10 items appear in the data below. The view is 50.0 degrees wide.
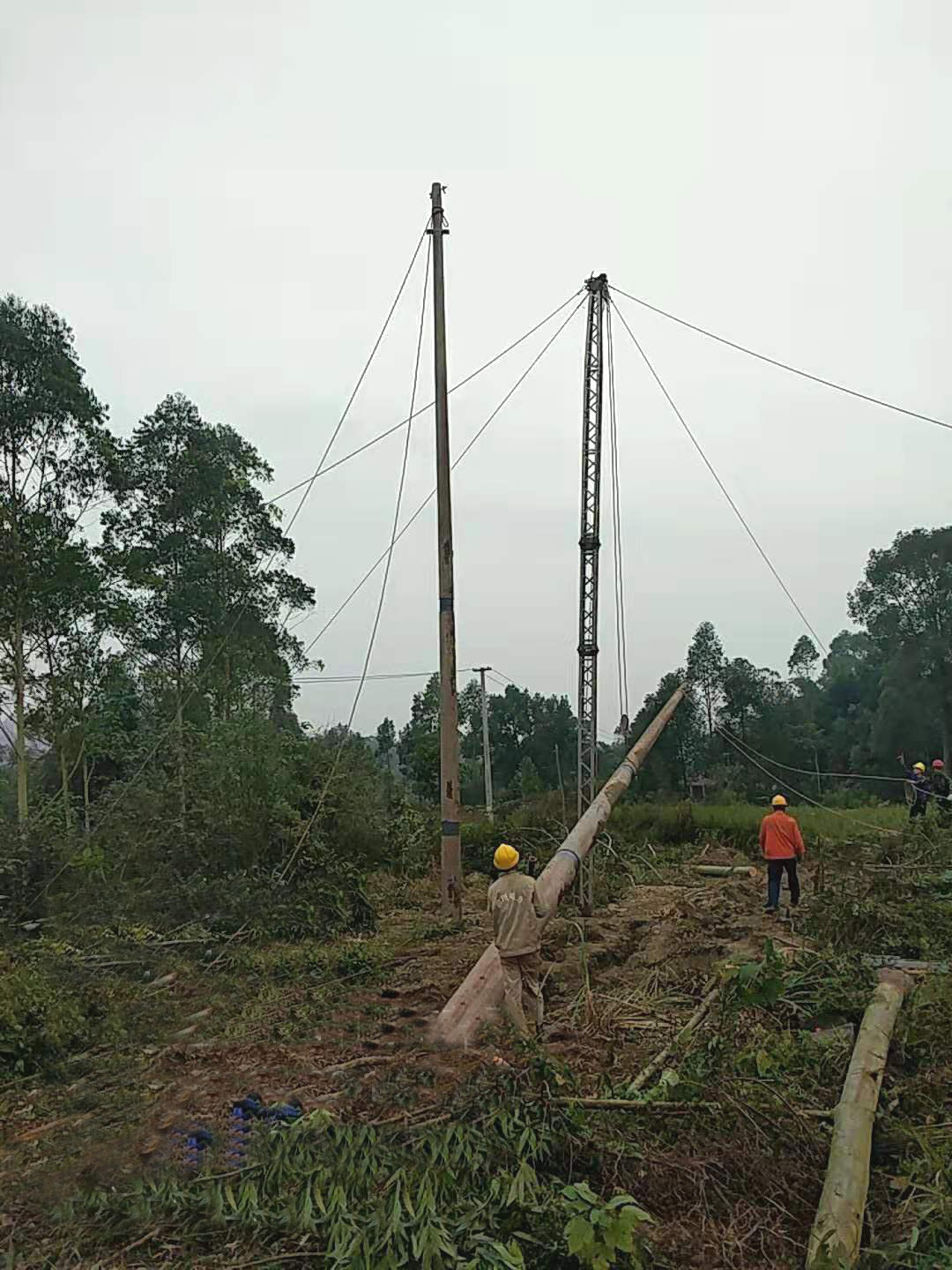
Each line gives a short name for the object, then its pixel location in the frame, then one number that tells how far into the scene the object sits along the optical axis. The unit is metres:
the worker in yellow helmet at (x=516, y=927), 7.64
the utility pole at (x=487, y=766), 28.81
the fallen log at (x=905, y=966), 7.89
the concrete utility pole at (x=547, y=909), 7.25
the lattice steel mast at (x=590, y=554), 12.52
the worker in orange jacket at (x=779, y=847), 11.69
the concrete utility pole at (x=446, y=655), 12.30
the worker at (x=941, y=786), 16.38
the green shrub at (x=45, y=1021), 7.38
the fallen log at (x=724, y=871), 16.98
